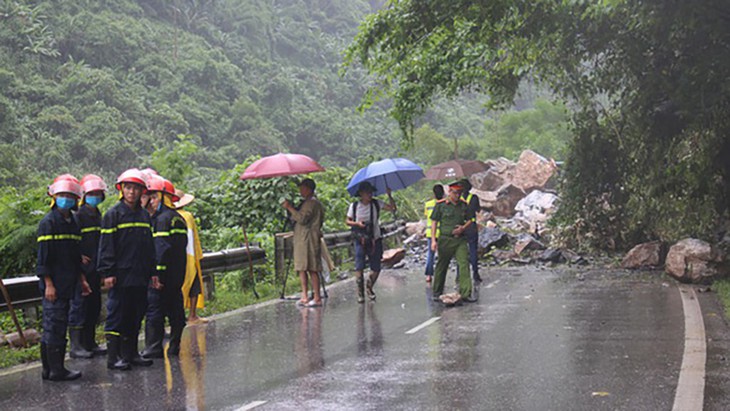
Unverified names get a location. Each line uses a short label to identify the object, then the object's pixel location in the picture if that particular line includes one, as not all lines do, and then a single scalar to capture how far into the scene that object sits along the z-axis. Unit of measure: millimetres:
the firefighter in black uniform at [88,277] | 10312
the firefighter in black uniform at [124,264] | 9719
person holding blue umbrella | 15680
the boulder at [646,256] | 20766
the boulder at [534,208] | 35656
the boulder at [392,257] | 23750
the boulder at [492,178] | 47844
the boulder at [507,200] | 41938
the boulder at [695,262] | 17078
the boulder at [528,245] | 25172
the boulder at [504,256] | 24344
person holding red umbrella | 14945
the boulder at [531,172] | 46281
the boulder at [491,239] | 25689
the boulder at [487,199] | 41875
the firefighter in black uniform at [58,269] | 9086
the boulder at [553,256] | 23500
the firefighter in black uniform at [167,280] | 10492
